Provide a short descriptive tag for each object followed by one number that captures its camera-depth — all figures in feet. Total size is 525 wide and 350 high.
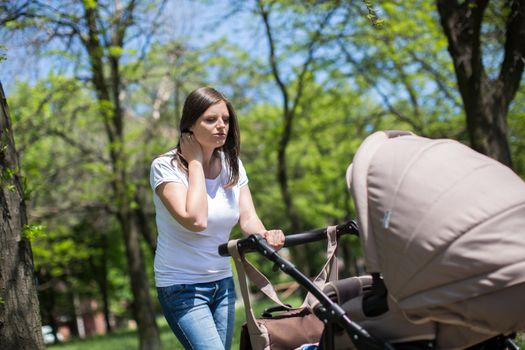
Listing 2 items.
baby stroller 8.67
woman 10.81
